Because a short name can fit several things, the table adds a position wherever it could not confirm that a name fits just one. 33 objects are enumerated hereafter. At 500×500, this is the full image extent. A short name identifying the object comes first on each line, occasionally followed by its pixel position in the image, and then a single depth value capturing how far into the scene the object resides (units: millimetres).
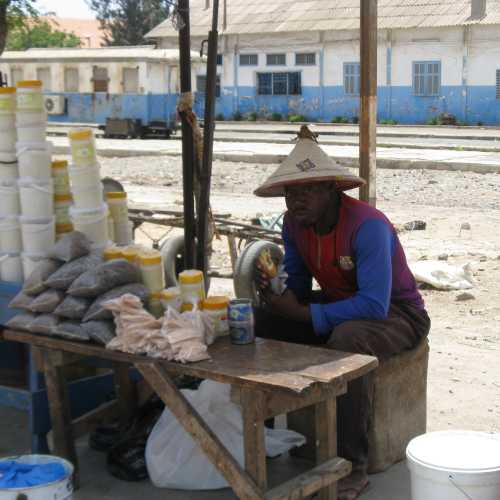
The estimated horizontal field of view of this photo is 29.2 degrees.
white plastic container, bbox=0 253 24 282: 4406
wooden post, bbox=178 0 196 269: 5266
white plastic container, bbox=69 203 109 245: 4254
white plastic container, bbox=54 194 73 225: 4453
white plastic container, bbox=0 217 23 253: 4391
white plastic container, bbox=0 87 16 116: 4359
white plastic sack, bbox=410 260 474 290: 7809
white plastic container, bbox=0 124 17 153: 4348
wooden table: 3256
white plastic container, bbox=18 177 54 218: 4305
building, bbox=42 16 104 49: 78500
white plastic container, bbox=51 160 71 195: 4453
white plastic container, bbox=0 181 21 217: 4363
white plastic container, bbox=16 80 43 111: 4281
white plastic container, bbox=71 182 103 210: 4258
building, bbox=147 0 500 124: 35219
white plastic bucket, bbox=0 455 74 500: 3314
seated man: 3770
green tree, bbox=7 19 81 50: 58503
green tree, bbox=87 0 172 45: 55344
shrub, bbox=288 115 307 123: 38562
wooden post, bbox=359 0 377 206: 5352
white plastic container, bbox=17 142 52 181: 4297
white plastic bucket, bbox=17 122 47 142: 4297
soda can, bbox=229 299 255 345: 3686
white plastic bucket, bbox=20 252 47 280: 4301
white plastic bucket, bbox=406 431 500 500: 3074
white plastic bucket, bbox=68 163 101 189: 4262
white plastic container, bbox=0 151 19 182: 4352
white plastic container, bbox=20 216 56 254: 4301
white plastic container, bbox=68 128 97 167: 4266
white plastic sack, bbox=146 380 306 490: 3912
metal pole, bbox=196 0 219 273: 5047
